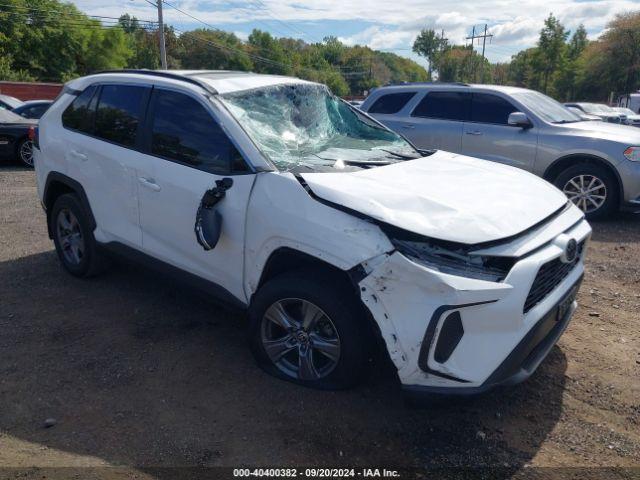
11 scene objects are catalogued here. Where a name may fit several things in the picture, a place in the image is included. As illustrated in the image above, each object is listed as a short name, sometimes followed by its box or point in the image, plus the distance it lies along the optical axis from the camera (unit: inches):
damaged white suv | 103.3
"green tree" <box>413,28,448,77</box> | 4495.6
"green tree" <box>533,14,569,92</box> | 2418.8
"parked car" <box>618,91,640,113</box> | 1332.4
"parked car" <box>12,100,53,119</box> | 543.2
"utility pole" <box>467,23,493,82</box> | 3420.8
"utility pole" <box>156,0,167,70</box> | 1449.9
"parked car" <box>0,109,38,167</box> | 458.0
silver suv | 285.9
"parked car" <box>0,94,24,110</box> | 650.8
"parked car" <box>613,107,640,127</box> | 864.1
